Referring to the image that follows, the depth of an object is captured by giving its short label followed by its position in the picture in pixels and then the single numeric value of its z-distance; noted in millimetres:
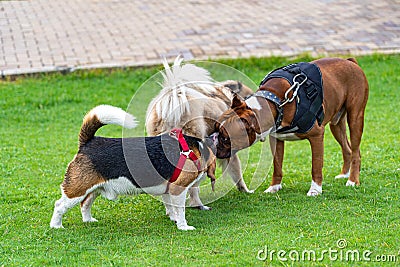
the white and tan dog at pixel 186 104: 11786
